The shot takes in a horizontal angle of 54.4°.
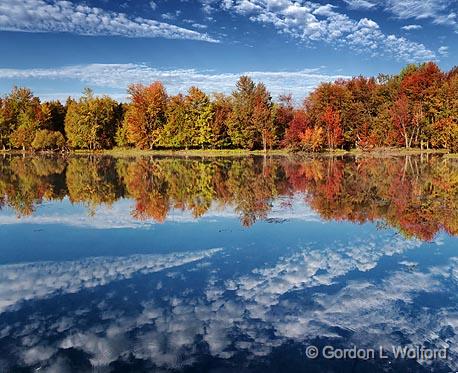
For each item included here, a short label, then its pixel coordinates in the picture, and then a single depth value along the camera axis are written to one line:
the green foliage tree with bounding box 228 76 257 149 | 71.69
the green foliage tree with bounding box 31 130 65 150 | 79.19
